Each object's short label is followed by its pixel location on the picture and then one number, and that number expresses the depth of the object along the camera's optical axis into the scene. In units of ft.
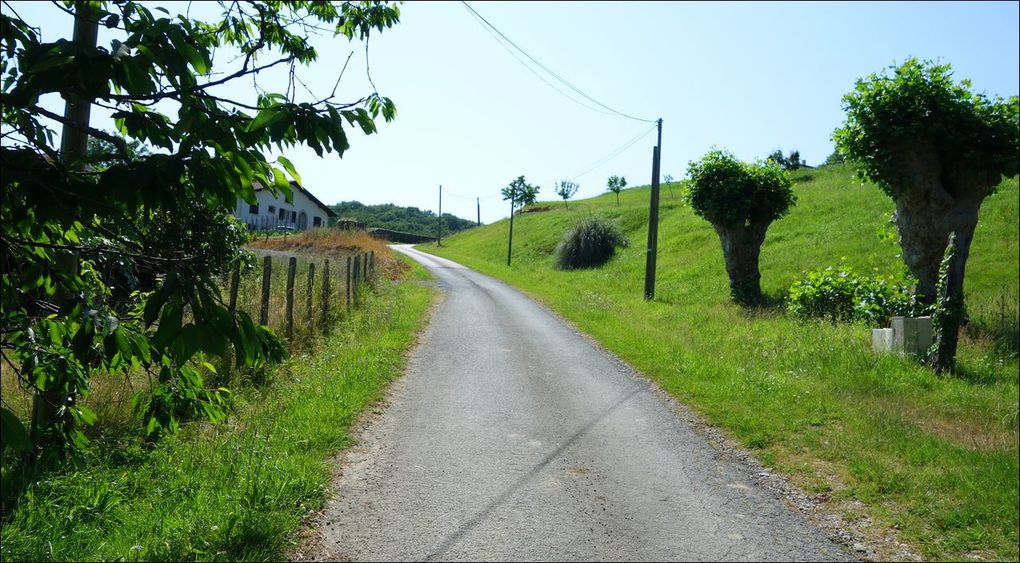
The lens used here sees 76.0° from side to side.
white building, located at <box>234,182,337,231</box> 171.72
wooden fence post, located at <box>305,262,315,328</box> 41.83
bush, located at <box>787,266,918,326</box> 41.60
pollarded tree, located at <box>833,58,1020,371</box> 38.14
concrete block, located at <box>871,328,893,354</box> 30.91
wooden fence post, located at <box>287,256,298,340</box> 37.68
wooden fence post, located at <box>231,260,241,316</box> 31.76
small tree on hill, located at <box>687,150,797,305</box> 61.46
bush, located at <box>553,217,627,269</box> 120.26
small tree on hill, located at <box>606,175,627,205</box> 251.19
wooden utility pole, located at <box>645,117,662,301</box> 71.05
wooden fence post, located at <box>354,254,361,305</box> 58.83
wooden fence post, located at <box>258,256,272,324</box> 34.22
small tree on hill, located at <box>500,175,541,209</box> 281.33
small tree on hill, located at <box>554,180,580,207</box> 279.69
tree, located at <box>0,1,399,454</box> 7.98
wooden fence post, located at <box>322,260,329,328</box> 45.34
